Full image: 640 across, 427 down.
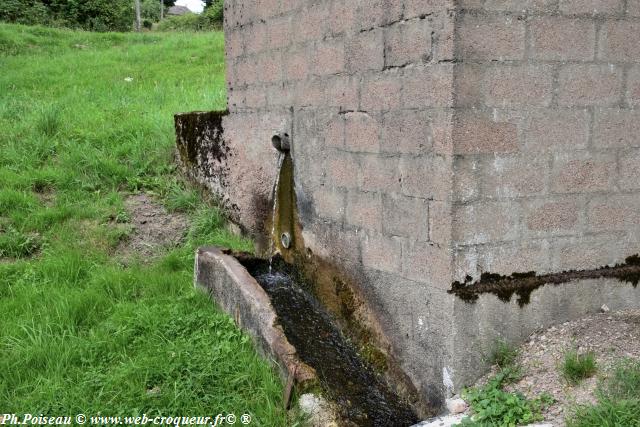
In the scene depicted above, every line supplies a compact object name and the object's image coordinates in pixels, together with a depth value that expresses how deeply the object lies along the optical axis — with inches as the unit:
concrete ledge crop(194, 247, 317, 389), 133.3
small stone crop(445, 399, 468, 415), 120.8
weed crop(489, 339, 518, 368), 127.0
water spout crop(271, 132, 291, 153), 191.6
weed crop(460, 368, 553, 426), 110.4
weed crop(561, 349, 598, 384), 115.7
